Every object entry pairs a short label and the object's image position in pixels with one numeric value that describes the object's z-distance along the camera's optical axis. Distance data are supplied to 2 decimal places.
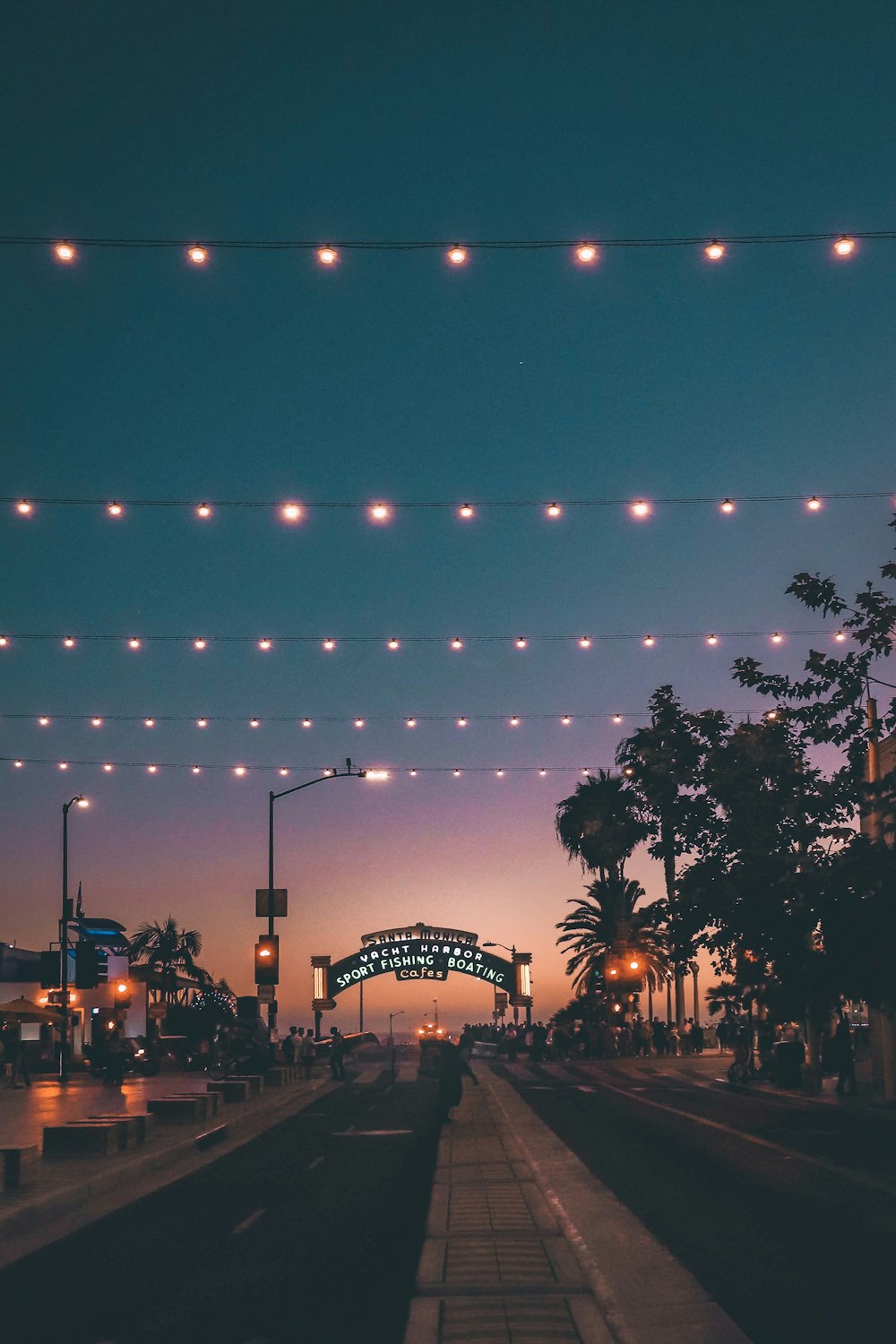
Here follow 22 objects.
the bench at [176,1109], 23.64
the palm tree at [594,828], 69.94
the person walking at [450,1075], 24.34
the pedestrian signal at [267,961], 37.19
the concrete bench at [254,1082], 33.94
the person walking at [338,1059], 47.25
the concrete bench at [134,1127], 19.41
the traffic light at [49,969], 42.47
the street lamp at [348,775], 39.66
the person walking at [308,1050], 50.03
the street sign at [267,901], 40.00
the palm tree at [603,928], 74.94
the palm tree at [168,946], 108.56
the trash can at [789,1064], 36.53
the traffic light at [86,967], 40.50
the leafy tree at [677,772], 35.59
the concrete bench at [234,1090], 31.03
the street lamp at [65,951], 46.13
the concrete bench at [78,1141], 17.58
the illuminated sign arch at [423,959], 90.81
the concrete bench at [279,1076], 39.59
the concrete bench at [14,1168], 14.19
